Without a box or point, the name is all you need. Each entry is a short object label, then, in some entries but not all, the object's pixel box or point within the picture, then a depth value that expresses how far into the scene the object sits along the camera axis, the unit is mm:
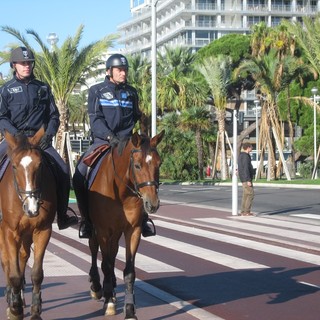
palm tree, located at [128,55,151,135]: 57875
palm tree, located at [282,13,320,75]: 38125
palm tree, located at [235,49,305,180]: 49125
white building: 120812
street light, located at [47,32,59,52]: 29450
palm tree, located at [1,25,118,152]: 33750
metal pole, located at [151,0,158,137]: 25656
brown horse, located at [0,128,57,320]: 7109
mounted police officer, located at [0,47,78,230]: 8148
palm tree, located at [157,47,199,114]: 57250
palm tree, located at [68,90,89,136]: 87562
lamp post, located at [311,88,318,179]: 51019
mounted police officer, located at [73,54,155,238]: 8617
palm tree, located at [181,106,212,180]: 57744
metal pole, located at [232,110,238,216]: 21969
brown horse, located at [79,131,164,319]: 7465
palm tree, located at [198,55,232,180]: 53719
